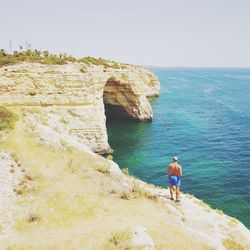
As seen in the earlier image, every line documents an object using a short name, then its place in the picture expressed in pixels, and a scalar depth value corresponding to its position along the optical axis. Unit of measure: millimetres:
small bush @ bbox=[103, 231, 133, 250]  11250
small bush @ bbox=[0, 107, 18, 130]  22828
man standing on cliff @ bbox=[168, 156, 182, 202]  16812
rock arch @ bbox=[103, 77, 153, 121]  53875
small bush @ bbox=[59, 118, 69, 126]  32406
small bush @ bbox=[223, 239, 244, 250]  14305
